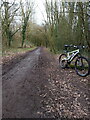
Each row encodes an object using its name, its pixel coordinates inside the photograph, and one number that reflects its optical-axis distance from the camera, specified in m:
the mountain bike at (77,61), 5.56
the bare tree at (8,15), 21.98
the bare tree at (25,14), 29.41
